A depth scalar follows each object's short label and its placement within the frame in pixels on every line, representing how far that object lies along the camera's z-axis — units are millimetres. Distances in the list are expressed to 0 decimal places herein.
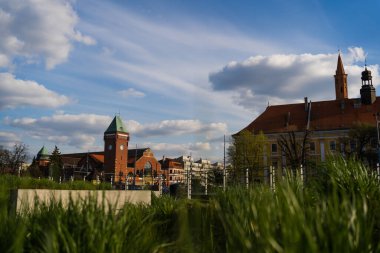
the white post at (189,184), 17106
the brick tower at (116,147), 94312
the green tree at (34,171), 55969
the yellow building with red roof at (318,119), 65500
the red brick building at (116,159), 94988
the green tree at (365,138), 44281
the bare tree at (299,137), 61516
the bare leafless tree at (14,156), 55397
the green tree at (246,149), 55562
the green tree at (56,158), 78375
